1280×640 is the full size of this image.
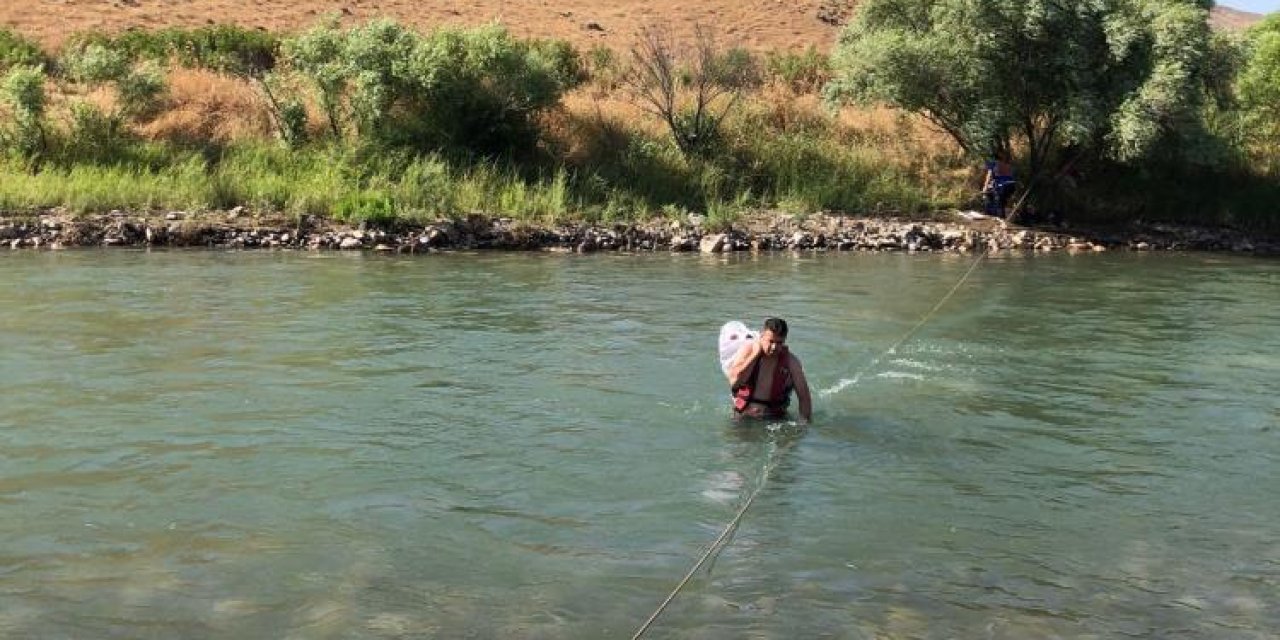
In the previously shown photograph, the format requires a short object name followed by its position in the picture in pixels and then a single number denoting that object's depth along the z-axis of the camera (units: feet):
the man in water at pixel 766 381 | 34.91
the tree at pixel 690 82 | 108.47
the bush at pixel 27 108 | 93.71
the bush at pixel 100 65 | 99.25
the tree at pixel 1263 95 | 109.19
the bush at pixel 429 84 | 98.43
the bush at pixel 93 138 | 96.58
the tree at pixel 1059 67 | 91.50
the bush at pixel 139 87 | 100.22
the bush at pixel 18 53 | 113.80
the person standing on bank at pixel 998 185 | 102.53
